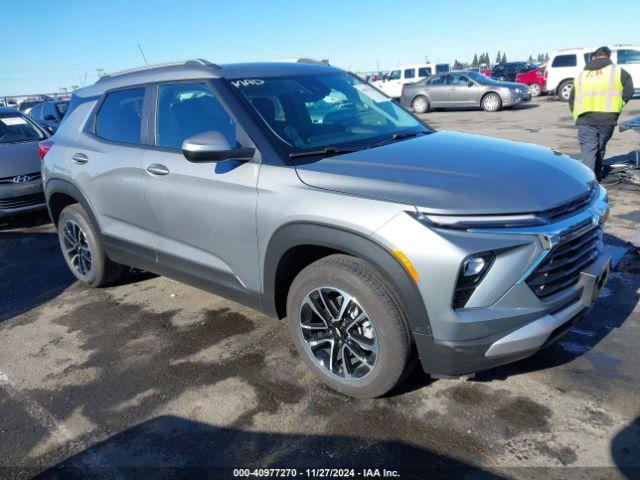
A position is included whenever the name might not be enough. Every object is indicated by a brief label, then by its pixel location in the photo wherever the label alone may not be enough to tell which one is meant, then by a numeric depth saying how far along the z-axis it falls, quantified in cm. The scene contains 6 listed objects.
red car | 2309
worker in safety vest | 700
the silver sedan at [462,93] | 1911
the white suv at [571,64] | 1898
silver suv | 242
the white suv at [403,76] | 2617
